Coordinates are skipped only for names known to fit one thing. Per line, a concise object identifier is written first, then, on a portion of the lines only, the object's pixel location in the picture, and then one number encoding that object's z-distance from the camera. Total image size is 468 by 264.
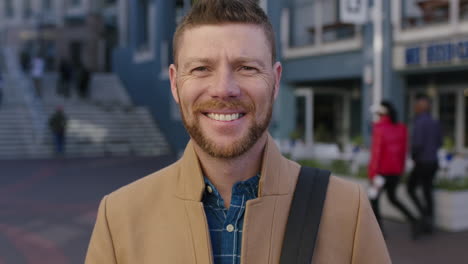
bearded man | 1.34
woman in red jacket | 6.05
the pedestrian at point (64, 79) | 23.06
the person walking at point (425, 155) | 6.19
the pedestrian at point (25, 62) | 25.88
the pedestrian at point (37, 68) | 18.48
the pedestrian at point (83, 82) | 23.31
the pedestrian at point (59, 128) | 16.81
